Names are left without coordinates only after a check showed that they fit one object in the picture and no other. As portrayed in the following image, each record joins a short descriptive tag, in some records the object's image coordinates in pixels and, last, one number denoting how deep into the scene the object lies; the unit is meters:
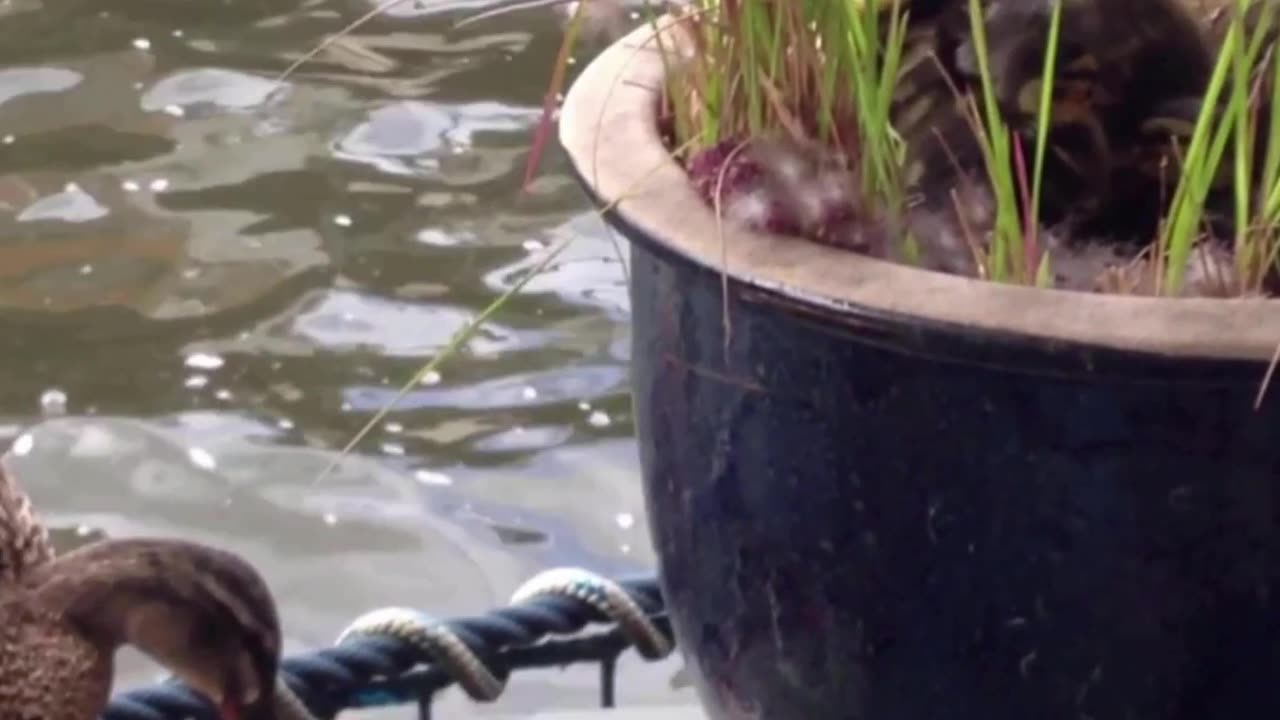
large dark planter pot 2.23
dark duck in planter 2.37
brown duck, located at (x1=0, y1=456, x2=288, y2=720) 3.25
